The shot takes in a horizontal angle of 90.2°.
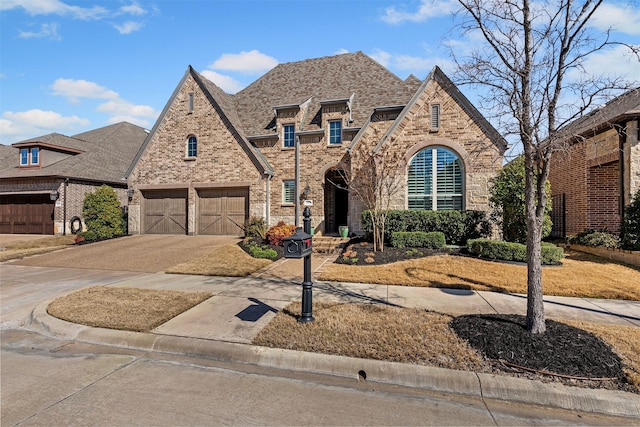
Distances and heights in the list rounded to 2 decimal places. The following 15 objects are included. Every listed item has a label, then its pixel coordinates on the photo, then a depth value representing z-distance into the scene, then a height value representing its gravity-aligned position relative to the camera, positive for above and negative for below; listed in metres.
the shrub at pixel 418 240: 11.20 -0.89
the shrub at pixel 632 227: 9.86 -0.36
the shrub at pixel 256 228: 14.61 -0.67
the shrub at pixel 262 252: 11.55 -1.41
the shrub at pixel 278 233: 13.08 -0.80
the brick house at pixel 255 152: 16.70 +3.41
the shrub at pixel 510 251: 9.04 -1.07
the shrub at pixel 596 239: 10.67 -0.83
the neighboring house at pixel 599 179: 10.91 +1.45
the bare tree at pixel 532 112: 4.17 +1.39
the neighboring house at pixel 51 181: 19.25 +2.02
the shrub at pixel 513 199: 10.50 +0.54
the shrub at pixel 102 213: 16.55 +0.02
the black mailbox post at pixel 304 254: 4.94 -0.63
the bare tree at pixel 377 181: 11.72 +1.30
